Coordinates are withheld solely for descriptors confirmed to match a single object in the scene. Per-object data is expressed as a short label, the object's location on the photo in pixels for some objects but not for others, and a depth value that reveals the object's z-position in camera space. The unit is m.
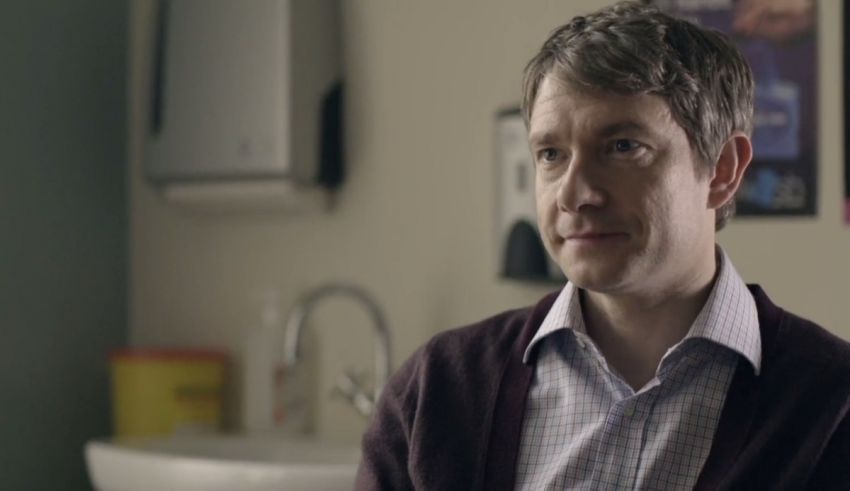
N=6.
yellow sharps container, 2.30
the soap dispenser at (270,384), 2.24
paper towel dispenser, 2.19
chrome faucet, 2.11
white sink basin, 1.82
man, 1.15
